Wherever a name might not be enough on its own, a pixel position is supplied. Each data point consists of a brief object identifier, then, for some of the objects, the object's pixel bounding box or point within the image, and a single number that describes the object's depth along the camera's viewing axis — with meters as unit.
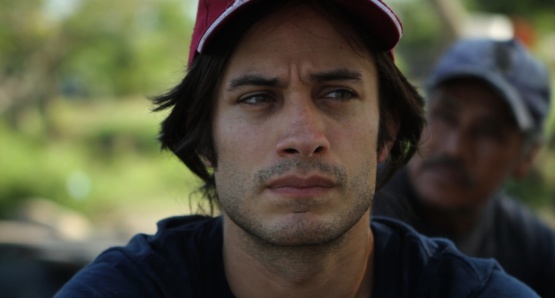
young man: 2.06
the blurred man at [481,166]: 3.45
